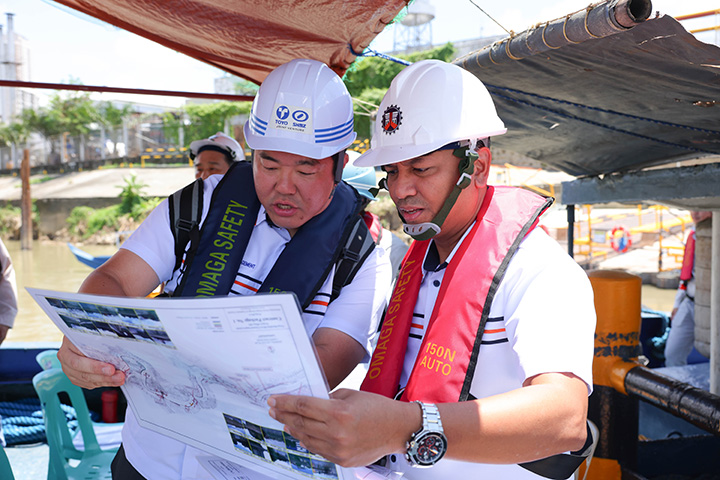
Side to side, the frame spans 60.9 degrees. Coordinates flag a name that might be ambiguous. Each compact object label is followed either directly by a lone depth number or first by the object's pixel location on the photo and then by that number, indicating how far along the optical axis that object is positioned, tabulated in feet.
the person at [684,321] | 19.77
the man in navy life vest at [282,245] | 5.79
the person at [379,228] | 12.64
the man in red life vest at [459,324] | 3.63
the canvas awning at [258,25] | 8.05
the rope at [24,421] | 15.21
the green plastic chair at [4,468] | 8.25
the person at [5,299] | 11.07
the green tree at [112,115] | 153.38
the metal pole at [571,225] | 15.38
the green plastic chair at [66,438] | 10.36
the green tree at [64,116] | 151.64
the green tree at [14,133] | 153.38
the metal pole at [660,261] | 53.25
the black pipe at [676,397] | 9.58
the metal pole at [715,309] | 14.14
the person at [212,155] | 17.13
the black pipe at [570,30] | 5.61
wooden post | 88.94
